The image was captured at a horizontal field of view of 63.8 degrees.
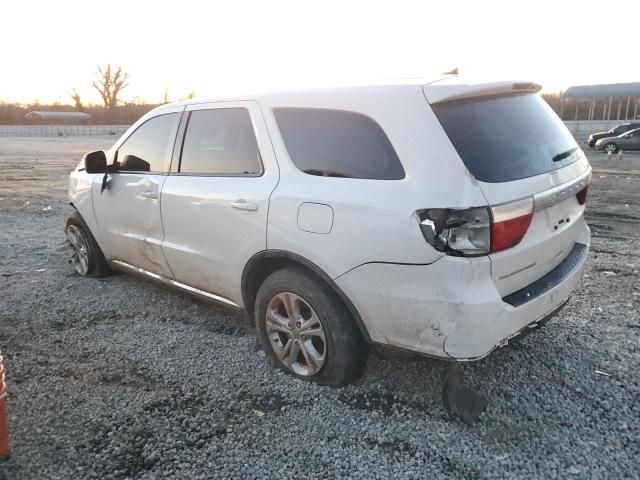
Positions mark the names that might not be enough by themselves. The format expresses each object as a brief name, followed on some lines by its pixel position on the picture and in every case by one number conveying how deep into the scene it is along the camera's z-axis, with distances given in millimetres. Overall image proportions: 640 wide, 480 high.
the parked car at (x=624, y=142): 23953
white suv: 2430
